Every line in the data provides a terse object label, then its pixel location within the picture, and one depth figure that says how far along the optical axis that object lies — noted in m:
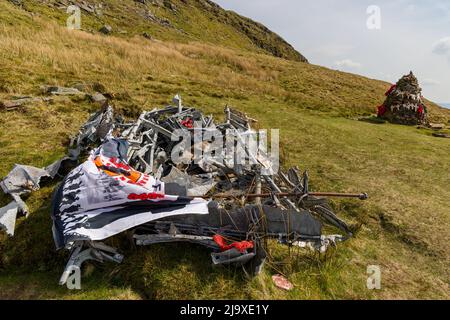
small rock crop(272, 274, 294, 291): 5.68
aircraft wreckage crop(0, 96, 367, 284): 5.86
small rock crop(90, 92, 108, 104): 14.87
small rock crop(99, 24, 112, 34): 39.50
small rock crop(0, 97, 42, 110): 12.44
